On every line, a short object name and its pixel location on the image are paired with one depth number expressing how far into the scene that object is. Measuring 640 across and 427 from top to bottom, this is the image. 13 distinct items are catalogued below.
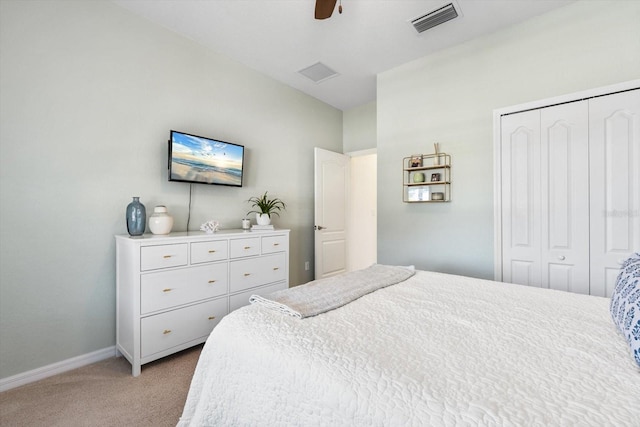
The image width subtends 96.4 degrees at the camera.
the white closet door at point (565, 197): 2.22
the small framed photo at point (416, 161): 3.03
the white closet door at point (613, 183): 2.04
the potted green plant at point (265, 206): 3.05
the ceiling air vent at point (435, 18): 2.35
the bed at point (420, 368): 0.68
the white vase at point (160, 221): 2.27
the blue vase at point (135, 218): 2.20
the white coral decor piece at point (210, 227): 2.48
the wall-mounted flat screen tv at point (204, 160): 2.52
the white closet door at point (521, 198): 2.43
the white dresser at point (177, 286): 1.99
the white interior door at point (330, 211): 3.92
